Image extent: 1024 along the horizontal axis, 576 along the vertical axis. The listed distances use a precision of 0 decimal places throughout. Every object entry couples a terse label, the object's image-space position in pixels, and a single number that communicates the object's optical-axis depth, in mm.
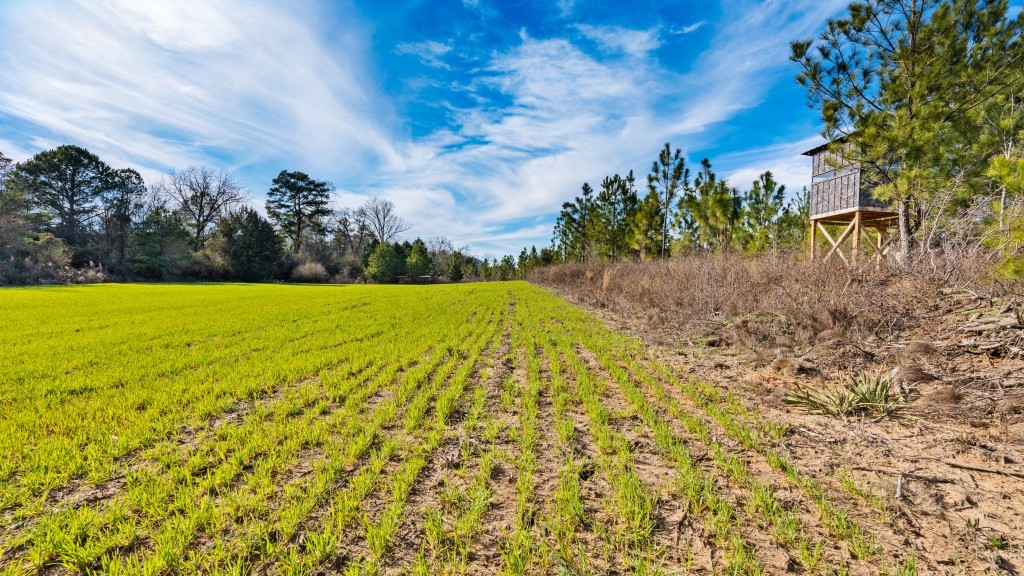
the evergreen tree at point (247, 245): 44844
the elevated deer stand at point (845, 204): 13773
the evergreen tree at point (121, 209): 41844
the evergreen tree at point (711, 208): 18375
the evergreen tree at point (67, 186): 40531
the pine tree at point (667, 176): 23719
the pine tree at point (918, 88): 7293
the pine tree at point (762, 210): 27094
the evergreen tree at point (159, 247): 40844
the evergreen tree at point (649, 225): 24859
